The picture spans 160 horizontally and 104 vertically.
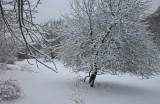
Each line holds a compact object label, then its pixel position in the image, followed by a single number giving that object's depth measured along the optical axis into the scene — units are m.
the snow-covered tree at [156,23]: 19.34
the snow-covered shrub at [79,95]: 5.36
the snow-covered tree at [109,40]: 6.90
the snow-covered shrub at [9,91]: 5.28
